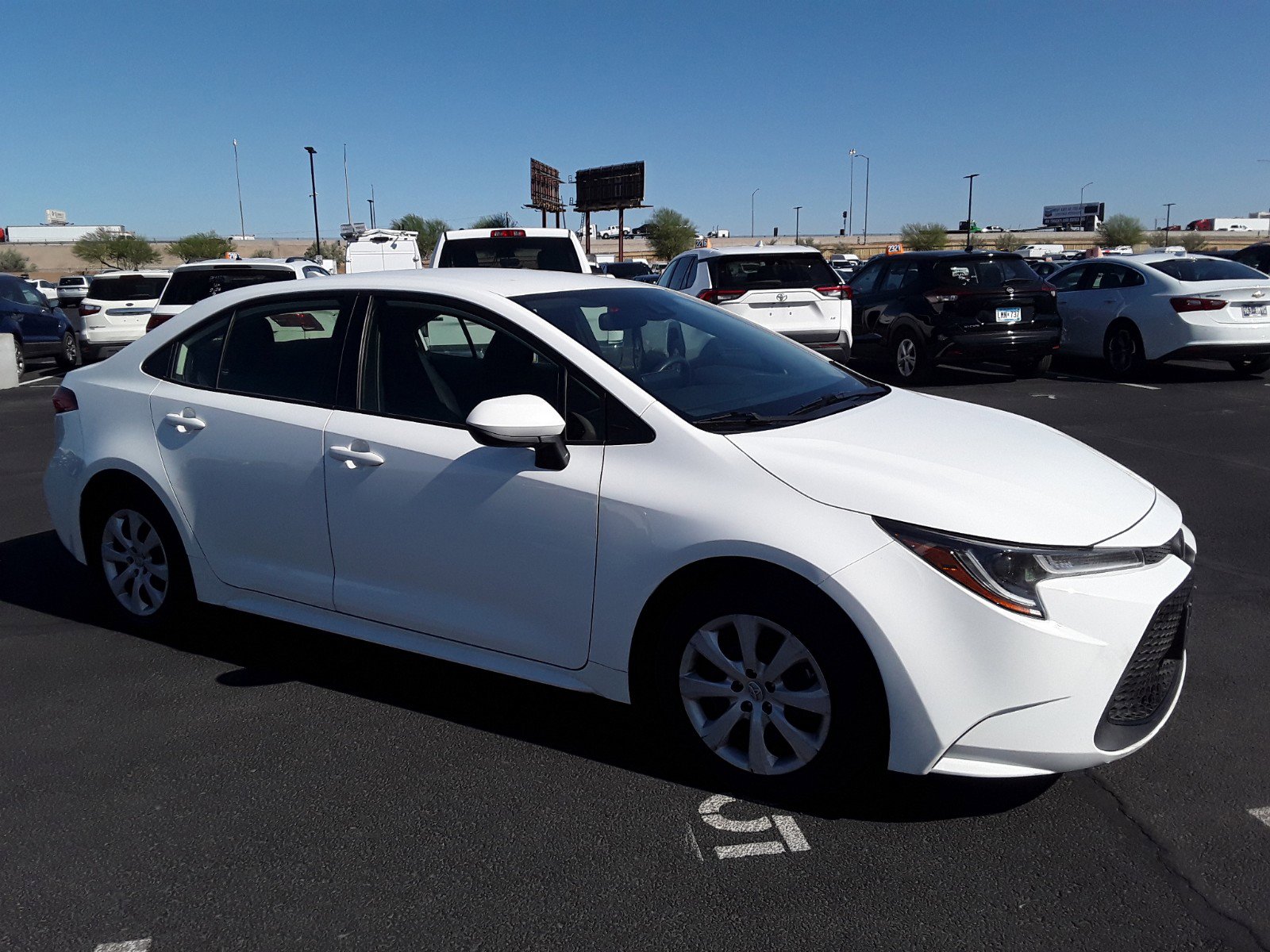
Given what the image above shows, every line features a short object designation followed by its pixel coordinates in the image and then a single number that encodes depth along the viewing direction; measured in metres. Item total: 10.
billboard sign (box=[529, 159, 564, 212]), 53.66
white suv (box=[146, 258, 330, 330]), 13.17
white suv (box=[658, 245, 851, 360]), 12.10
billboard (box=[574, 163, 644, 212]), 54.72
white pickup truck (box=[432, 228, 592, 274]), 10.59
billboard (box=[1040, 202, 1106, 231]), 121.81
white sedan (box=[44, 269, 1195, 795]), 2.89
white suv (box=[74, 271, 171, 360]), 15.94
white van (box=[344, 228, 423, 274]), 22.08
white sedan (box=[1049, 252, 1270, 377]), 12.49
